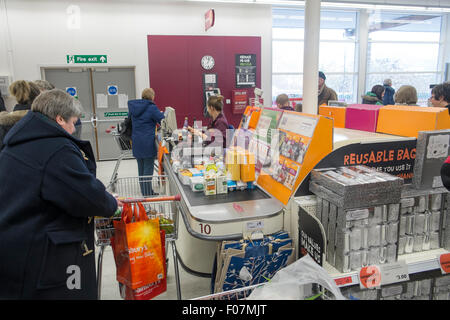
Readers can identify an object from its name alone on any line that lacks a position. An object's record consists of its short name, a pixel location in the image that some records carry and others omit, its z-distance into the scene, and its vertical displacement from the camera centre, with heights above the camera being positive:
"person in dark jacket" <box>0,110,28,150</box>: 3.18 -0.27
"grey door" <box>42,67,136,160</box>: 8.76 -0.12
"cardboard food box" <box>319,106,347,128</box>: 3.23 -0.26
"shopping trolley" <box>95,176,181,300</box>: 2.39 -0.93
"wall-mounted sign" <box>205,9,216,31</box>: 8.25 +1.65
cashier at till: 4.43 -0.49
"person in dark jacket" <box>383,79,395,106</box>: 8.45 -0.26
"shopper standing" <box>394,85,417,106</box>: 4.77 -0.14
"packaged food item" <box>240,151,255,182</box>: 2.65 -0.59
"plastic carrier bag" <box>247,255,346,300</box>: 1.63 -0.93
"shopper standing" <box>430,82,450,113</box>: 3.95 -0.12
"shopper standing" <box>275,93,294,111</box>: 5.68 -0.23
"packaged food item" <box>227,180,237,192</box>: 2.70 -0.75
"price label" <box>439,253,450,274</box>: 2.24 -1.13
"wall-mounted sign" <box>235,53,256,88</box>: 9.61 +0.47
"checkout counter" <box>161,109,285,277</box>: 2.20 -0.81
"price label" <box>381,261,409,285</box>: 2.07 -1.10
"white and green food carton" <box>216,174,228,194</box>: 2.60 -0.71
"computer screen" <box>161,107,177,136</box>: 5.23 -0.51
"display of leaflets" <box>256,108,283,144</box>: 2.83 -0.31
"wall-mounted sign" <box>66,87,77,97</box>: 8.78 -0.01
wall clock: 9.31 +0.67
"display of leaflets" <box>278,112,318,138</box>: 2.29 -0.26
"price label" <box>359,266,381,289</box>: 2.05 -1.11
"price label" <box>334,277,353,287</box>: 1.97 -1.09
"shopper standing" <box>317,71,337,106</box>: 5.61 -0.13
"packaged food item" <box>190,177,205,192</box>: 2.66 -0.73
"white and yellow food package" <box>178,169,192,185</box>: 2.83 -0.71
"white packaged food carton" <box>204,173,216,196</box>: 2.56 -0.70
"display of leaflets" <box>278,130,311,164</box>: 2.30 -0.40
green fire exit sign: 8.59 +0.76
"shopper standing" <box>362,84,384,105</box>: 7.36 -0.23
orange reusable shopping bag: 2.17 -0.99
